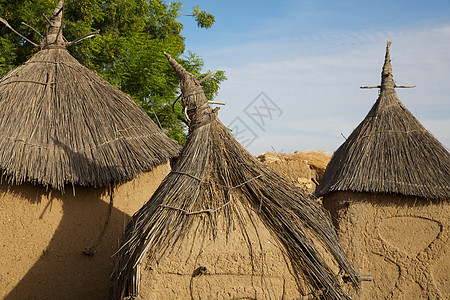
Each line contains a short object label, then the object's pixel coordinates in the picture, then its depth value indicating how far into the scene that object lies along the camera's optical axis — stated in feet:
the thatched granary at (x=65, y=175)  18.61
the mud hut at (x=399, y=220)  20.17
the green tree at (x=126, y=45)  36.83
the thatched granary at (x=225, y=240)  13.19
